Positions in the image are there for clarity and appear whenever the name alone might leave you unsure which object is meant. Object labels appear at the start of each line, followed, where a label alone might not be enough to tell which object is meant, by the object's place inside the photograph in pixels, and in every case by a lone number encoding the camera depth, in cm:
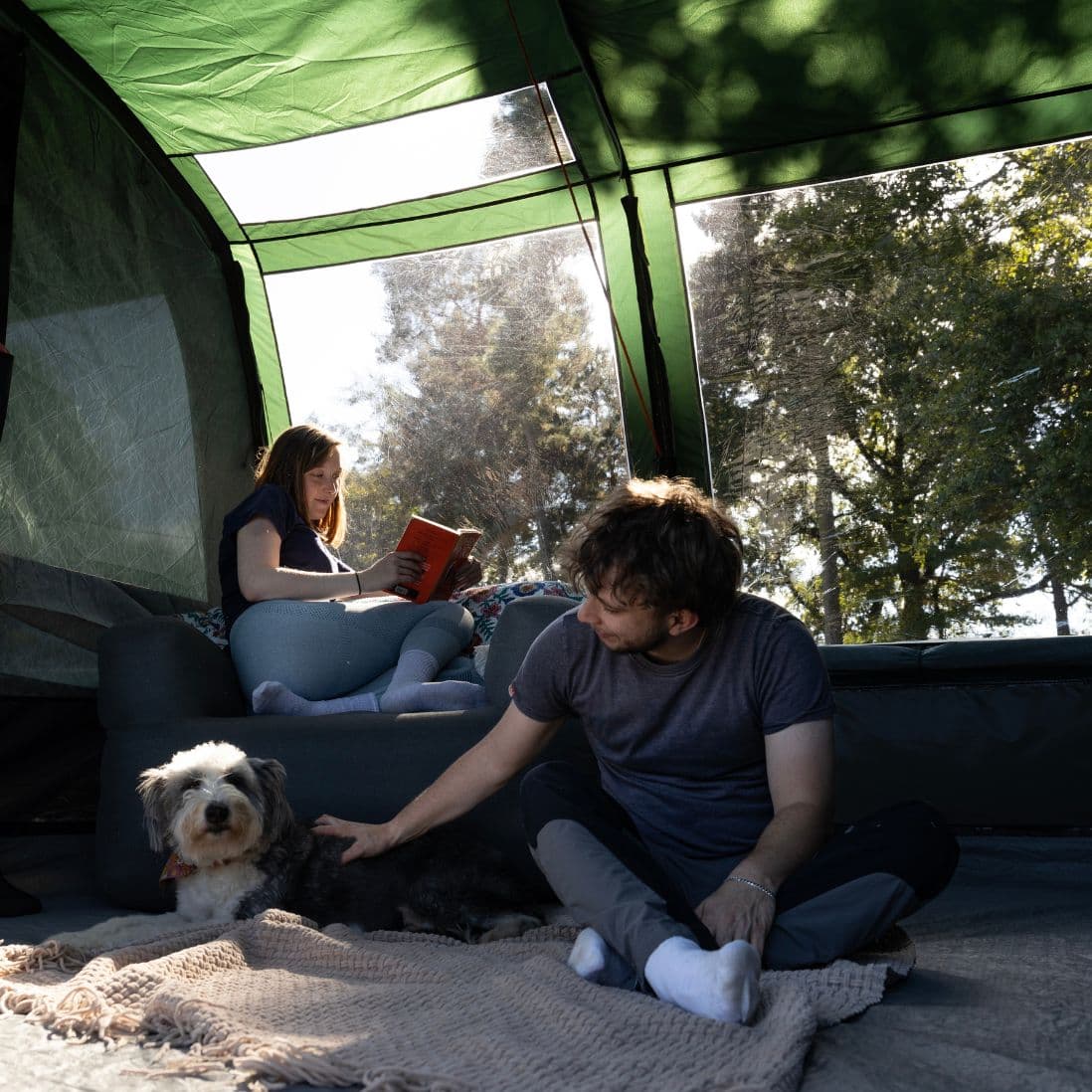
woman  314
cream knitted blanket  150
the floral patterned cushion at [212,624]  371
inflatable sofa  285
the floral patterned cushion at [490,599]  366
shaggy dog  252
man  192
